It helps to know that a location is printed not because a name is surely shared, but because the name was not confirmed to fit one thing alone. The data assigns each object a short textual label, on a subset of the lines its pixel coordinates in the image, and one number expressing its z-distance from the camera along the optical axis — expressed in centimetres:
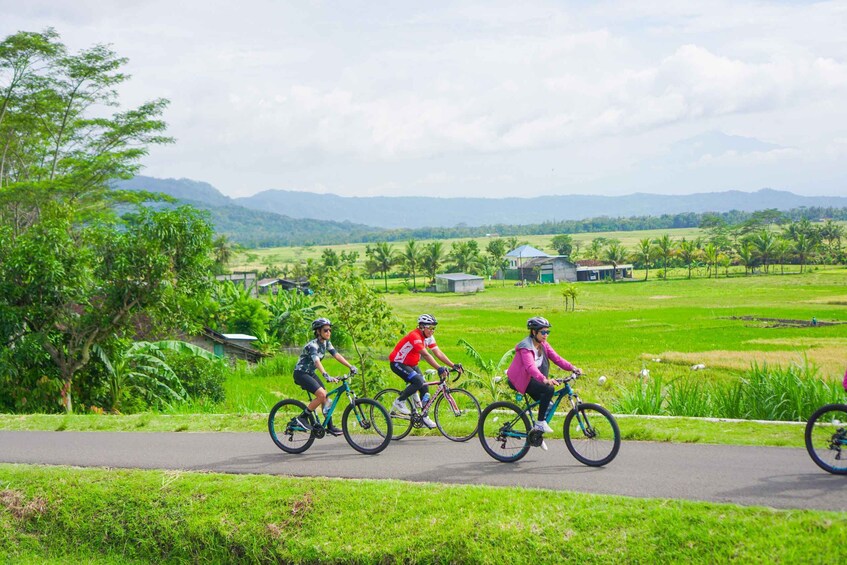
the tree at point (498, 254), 13392
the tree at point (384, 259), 11912
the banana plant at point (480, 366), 1978
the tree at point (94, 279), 1988
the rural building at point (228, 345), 3647
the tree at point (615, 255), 12394
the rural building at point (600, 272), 12075
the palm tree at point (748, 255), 10740
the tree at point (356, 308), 1869
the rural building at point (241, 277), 9586
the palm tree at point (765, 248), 10562
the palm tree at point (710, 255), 11019
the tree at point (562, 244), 16965
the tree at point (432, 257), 11550
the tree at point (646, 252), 11712
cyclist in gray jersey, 1067
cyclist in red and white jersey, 1117
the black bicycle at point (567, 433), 944
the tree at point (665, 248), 11331
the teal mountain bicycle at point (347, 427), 1080
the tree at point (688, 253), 11556
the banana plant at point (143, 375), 2228
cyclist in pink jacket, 940
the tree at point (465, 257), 12519
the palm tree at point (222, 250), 9531
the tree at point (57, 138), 3456
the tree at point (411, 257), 11626
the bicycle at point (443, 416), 1136
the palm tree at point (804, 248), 10807
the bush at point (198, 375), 2616
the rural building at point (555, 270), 12181
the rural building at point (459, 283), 10819
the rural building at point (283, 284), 9894
